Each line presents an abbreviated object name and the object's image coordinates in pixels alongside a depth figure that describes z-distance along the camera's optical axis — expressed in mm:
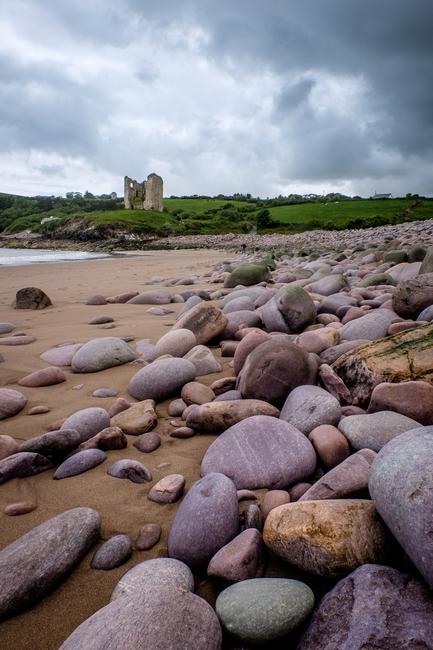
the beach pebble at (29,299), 6594
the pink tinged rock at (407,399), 2061
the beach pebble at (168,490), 1817
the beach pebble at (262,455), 1854
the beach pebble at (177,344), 3596
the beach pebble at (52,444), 2082
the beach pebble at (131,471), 1968
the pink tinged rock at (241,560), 1356
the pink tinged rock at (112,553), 1486
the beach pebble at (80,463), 2010
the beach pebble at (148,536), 1572
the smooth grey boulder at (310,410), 2145
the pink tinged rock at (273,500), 1650
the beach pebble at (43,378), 3180
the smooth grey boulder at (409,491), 1104
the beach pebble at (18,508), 1745
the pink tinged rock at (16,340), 4359
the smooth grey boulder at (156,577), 1297
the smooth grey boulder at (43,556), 1314
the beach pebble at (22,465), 1965
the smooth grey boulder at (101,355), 3469
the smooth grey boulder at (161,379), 2832
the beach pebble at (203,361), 3270
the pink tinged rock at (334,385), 2492
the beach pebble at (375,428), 1892
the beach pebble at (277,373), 2523
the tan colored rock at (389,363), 2369
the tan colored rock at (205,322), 3949
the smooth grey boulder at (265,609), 1129
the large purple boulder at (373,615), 1018
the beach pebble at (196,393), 2674
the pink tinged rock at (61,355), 3697
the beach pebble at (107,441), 2189
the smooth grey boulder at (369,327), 3359
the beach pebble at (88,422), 2316
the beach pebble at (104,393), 2975
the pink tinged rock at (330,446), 1907
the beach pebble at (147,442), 2219
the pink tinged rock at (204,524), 1474
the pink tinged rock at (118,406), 2623
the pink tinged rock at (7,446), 2141
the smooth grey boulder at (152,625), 1031
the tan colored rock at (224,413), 2312
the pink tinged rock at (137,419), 2395
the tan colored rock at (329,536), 1272
